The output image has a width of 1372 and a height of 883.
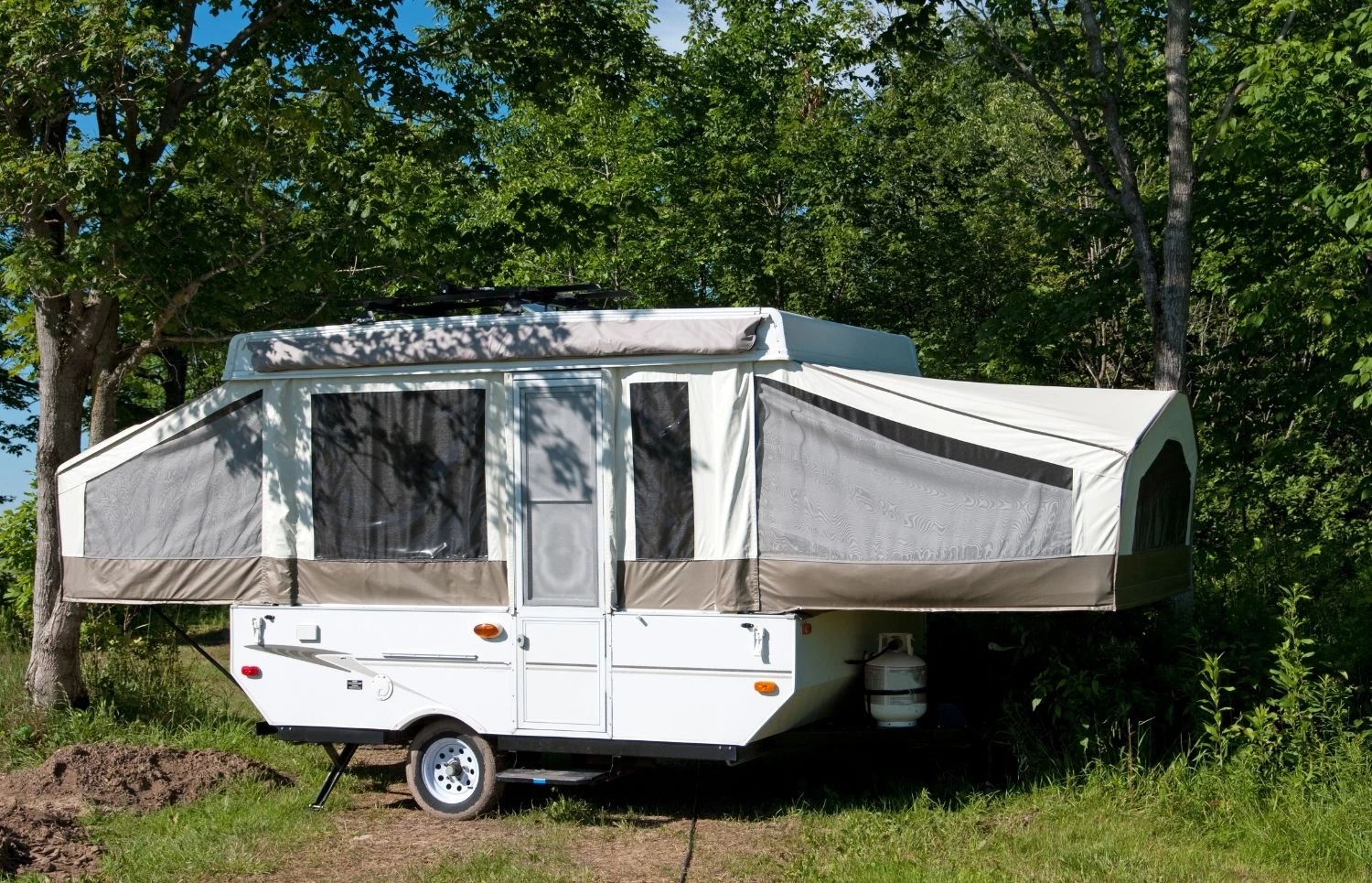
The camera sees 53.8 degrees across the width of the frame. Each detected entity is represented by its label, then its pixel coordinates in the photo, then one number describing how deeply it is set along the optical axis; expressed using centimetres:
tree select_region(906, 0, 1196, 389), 959
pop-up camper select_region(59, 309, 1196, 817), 682
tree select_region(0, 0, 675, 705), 927
